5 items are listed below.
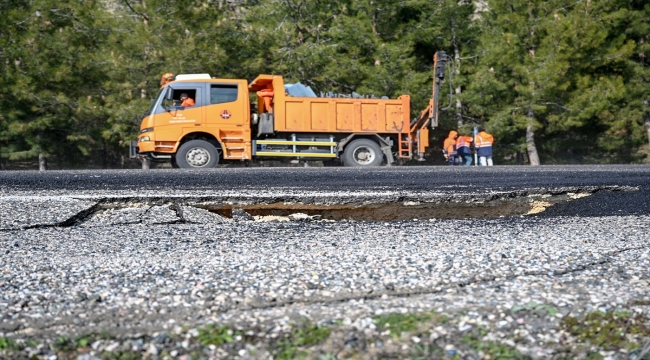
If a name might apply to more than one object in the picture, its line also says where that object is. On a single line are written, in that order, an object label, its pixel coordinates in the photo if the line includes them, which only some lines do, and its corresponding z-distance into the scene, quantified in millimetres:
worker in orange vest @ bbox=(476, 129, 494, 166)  19734
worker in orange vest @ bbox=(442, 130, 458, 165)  20844
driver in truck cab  15148
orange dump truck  15086
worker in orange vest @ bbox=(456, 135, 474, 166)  20417
